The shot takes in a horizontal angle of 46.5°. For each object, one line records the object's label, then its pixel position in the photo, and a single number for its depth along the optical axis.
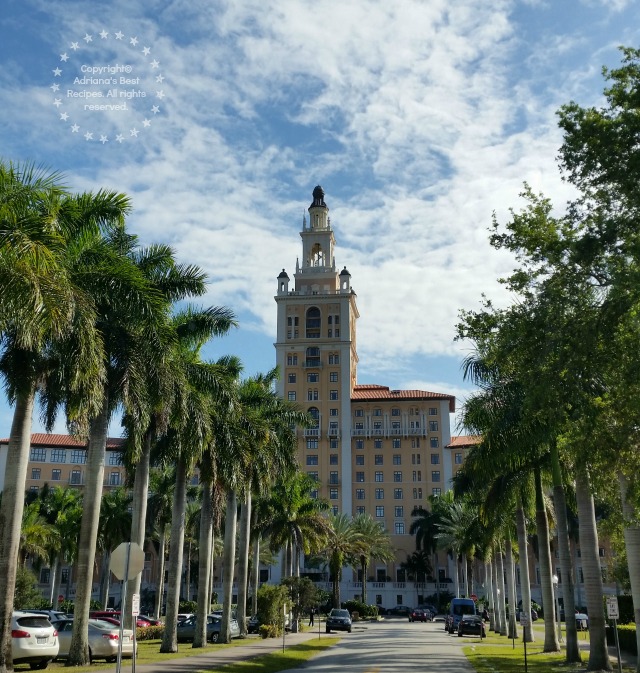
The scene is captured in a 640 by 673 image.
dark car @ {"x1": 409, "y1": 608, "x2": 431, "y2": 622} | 79.25
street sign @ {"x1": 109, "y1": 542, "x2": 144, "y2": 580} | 14.85
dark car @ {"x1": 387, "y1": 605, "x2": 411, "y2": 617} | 100.06
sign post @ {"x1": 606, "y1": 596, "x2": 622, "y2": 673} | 18.22
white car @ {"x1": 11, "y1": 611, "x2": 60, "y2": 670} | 20.31
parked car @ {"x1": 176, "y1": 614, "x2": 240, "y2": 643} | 38.72
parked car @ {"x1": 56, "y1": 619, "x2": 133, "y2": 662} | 24.22
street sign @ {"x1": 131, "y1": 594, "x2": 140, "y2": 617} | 15.90
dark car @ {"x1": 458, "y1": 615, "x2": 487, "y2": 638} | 46.69
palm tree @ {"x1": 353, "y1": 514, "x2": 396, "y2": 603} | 88.48
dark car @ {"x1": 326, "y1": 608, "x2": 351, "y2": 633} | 52.16
